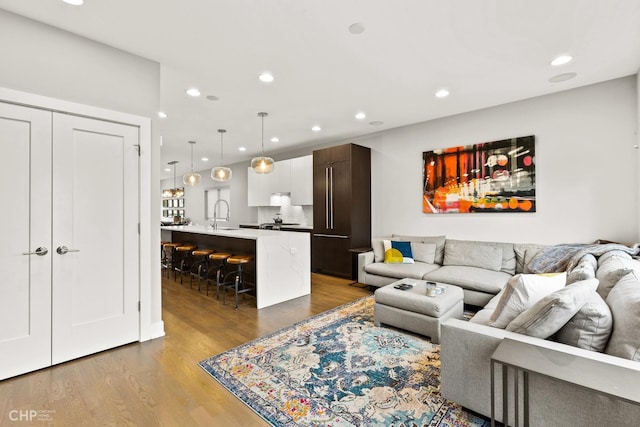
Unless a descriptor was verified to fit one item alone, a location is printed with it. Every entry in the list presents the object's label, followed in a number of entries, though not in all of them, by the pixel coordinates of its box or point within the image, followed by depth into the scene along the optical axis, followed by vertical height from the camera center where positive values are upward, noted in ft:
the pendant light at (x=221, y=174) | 17.65 +2.68
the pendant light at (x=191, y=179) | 20.85 +2.81
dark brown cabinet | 18.39 +0.73
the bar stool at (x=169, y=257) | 19.38 -2.63
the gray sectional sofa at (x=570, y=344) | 4.48 -2.23
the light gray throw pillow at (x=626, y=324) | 4.62 -1.82
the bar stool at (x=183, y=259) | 17.72 -2.58
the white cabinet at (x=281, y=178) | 23.29 +3.21
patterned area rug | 6.06 -3.99
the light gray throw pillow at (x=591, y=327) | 5.12 -1.98
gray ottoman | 9.37 -3.08
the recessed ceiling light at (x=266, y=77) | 11.13 +5.38
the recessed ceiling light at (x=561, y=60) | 9.87 +5.23
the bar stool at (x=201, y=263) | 15.69 -2.60
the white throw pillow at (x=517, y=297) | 6.16 -1.73
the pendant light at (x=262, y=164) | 15.60 +2.83
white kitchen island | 12.99 -1.90
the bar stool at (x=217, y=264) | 14.24 -2.53
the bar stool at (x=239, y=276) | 13.23 -2.93
